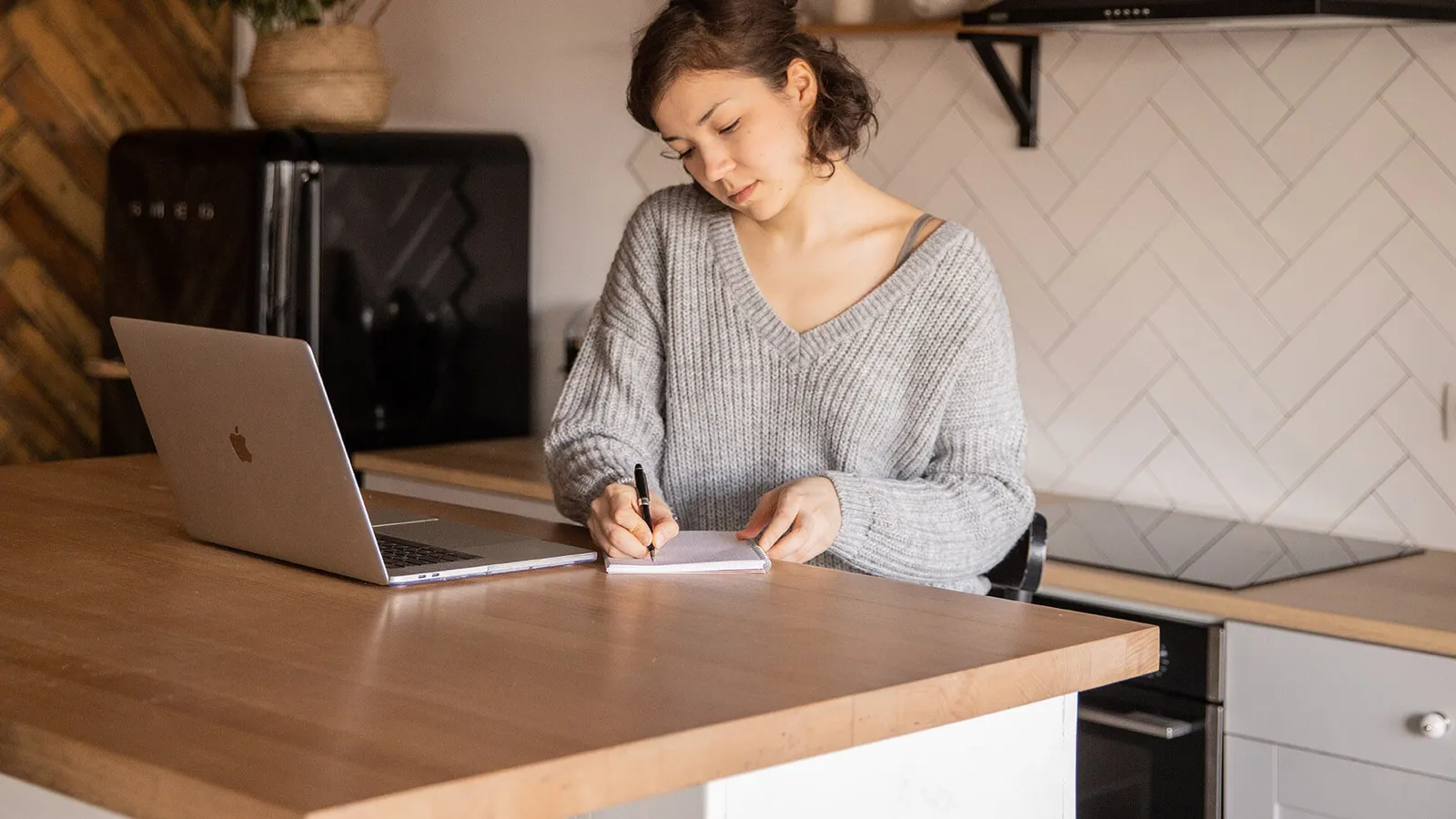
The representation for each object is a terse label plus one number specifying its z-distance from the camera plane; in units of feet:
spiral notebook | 5.11
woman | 6.12
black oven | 6.98
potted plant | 11.14
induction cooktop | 7.36
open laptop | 4.68
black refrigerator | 10.39
